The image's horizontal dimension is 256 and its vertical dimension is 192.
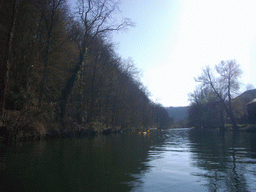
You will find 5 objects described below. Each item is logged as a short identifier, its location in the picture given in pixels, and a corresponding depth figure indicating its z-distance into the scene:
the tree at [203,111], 47.97
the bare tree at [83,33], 19.72
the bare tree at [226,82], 34.81
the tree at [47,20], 15.68
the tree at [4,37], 11.37
